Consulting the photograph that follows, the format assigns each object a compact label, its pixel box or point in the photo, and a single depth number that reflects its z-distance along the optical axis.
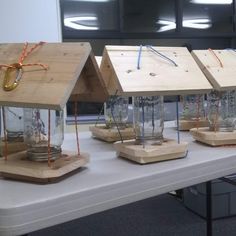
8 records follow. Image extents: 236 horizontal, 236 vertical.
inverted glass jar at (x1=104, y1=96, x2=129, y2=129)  1.71
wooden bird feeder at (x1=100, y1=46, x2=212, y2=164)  1.17
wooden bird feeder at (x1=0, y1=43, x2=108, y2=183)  0.93
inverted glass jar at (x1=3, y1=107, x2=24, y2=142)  1.42
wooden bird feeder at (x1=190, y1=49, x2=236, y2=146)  1.40
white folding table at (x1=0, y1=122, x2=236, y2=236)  0.82
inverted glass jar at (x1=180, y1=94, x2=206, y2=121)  1.87
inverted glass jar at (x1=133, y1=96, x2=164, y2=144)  1.33
